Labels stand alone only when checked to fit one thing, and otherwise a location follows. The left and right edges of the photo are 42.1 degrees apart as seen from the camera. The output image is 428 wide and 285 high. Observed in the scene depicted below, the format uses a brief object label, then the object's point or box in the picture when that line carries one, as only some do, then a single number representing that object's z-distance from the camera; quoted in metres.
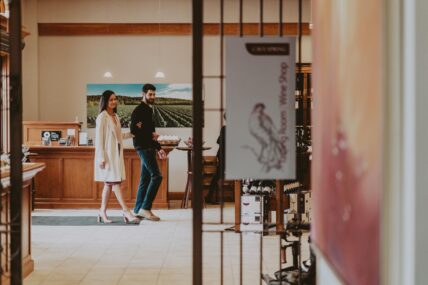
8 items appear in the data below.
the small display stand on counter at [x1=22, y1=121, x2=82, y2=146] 10.47
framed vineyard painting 11.53
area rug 8.02
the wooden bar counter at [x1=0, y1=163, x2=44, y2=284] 4.98
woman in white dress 7.62
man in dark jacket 7.86
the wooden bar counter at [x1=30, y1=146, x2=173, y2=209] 9.41
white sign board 3.43
